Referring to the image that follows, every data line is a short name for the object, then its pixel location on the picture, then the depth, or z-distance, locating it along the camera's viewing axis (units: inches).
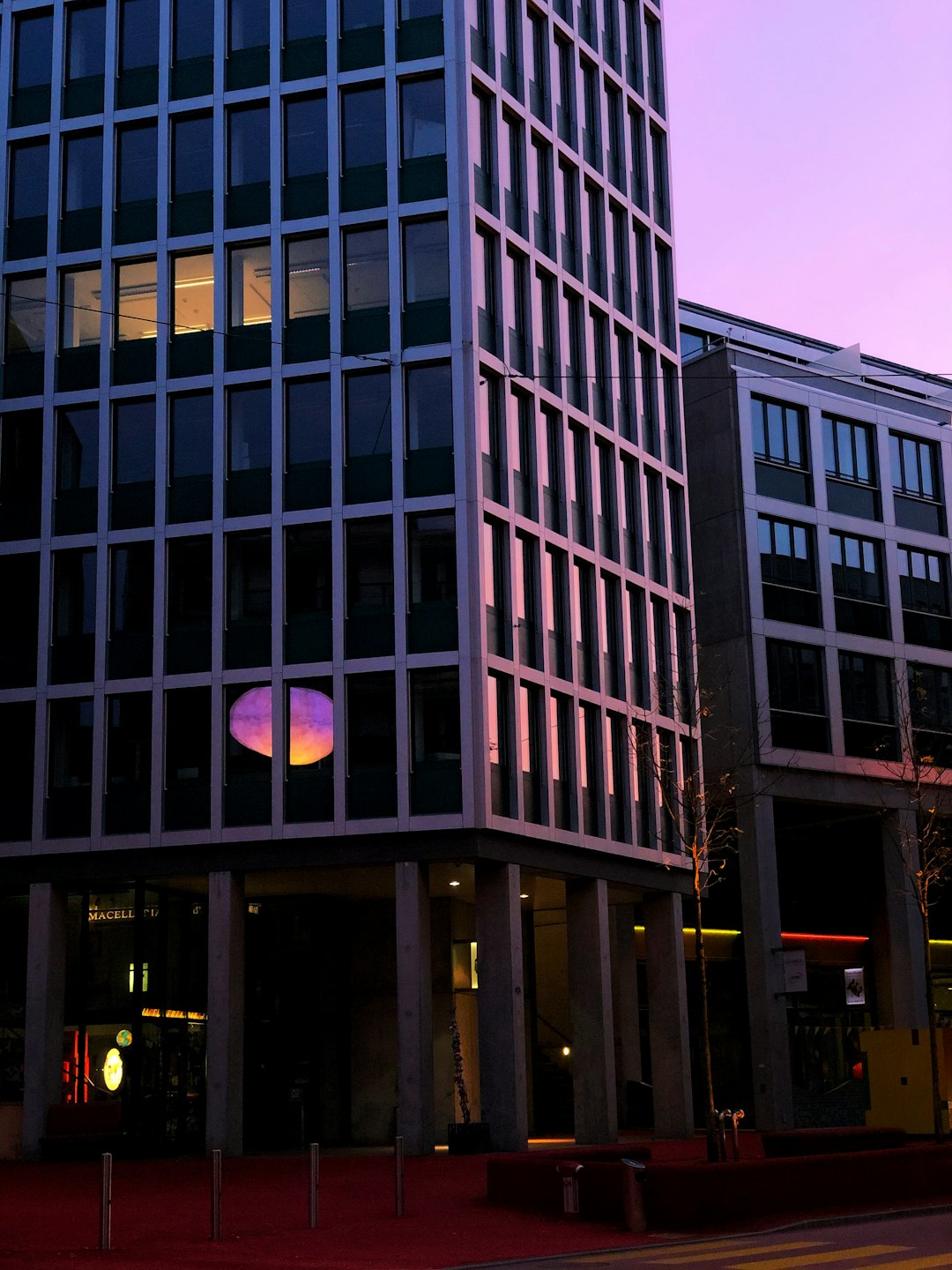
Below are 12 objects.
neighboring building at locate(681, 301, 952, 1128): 2075.5
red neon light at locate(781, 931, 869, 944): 2209.6
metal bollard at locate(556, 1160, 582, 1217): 842.2
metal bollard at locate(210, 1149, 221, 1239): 784.3
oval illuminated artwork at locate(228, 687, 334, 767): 1557.6
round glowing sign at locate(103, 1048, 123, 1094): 1581.0
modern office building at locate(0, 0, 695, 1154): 1549.0
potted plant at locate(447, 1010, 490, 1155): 1471.5
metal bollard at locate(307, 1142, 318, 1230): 831.1
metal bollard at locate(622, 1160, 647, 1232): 799.1
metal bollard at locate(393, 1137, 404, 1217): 876.6
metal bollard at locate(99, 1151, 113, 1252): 732.7
